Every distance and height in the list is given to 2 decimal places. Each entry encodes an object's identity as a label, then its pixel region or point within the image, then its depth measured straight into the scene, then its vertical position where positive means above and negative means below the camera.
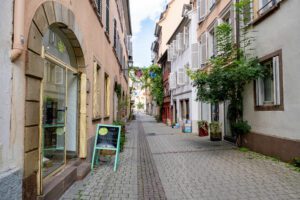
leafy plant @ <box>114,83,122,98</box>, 14.23 +1.19
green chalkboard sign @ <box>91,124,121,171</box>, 6.62 -0.65
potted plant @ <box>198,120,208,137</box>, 14.22 -0.94
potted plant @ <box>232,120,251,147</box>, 9.09 -0.62
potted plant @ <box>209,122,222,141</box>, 11.91 -0.93
